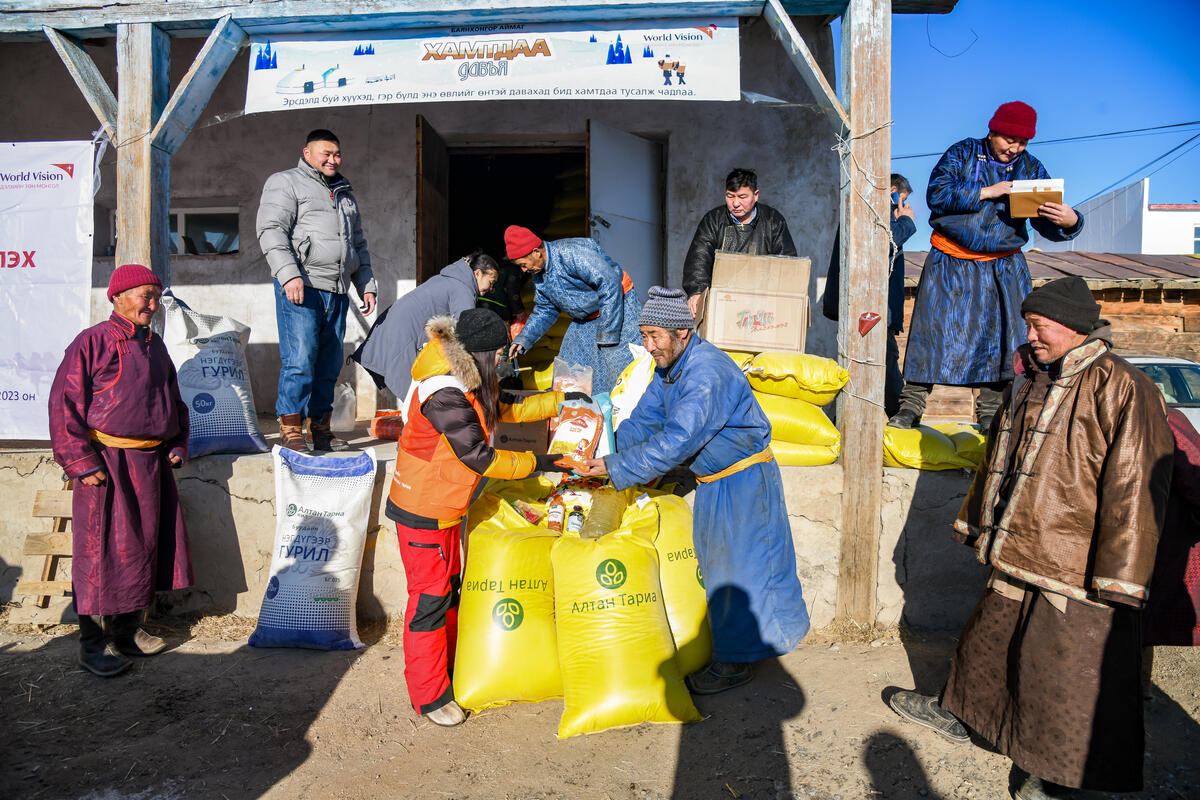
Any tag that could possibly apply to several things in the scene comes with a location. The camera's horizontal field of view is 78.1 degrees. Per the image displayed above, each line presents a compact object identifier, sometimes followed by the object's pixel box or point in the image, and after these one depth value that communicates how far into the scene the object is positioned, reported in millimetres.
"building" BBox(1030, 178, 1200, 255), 28469
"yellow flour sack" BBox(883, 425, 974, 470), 3920
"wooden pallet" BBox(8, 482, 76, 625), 4066
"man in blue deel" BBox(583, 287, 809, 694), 3215
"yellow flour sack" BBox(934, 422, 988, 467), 3934
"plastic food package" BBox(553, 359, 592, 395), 4240
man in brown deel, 2367
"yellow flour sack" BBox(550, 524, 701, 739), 2955
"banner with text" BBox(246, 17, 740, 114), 4098
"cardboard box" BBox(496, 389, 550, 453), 4355
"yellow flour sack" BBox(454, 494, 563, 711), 3158
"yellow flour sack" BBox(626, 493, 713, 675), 3324
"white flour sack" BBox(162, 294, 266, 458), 4246
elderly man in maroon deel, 3426
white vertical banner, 4223
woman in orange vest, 3021
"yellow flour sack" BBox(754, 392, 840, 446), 3965
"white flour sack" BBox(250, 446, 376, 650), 3736
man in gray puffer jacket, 4246
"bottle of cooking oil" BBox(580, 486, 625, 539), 3305
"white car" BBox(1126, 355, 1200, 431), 7617
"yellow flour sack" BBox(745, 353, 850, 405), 3961
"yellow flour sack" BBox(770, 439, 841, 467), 3949
